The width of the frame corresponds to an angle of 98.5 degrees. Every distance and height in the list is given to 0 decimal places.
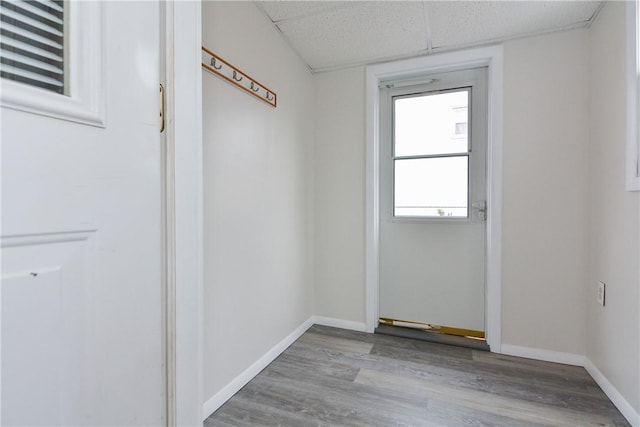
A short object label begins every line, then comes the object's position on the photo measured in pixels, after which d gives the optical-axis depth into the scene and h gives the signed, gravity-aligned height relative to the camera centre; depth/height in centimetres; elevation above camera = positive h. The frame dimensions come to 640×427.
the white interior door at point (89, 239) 43 -6
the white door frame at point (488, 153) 197 +44
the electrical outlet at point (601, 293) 159 -48
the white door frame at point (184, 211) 67 -1
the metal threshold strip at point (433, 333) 209 -100
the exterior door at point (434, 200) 217 +8
